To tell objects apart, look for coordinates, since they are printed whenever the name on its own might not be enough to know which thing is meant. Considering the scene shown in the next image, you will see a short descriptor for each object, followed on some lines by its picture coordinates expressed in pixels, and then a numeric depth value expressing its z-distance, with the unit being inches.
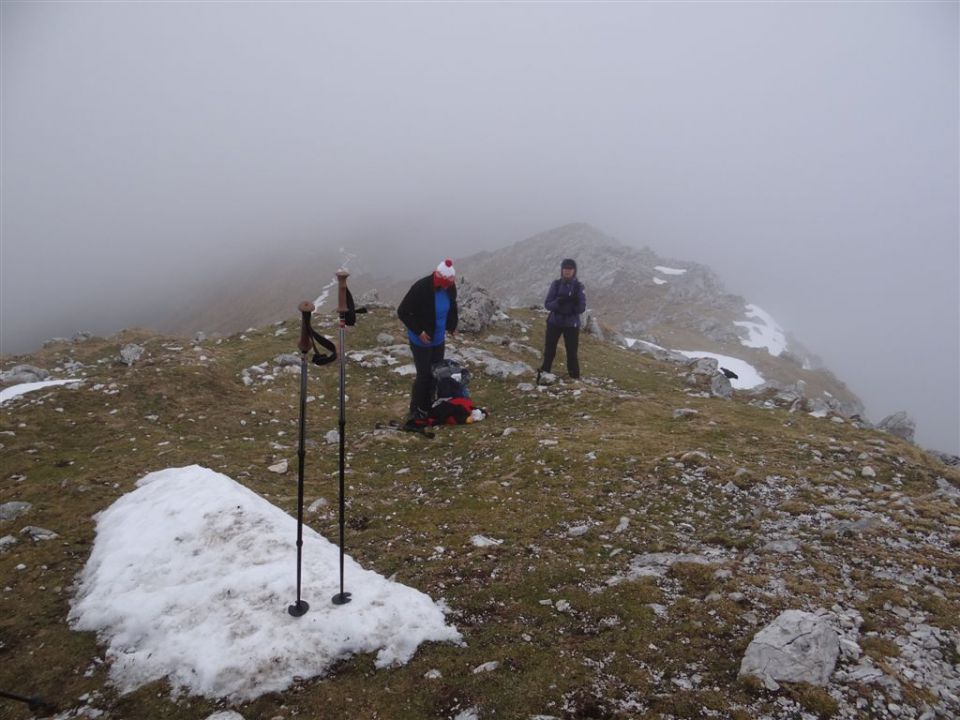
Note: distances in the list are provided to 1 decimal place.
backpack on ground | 628.3
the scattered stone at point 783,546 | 349.4
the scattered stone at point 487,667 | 247.4
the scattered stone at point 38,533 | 389.7
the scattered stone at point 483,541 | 364.2
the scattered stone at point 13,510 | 420.2
